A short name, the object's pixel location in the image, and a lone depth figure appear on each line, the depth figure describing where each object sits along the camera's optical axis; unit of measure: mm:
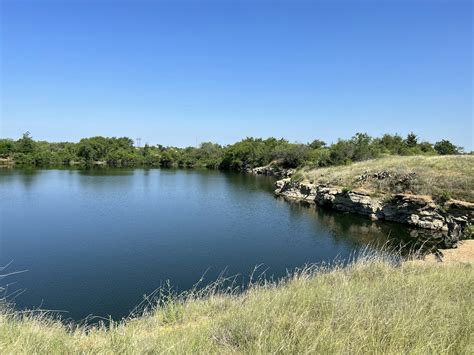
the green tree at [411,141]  68375
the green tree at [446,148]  63344
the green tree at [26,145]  106000
